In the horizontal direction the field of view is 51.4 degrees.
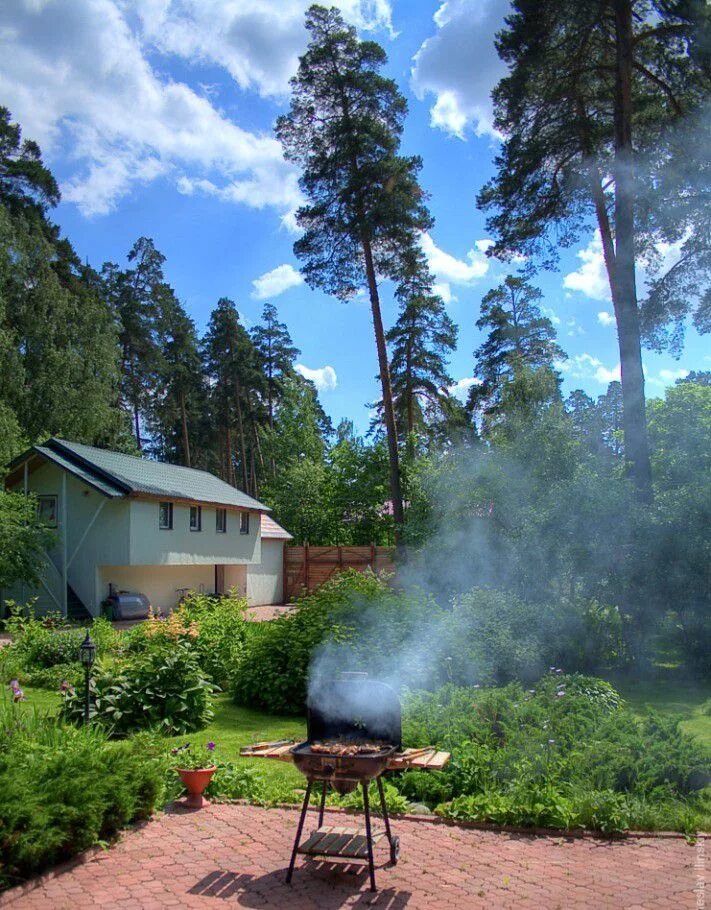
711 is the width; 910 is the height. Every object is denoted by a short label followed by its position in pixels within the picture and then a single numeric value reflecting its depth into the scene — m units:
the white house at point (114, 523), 21.31
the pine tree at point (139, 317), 37.88
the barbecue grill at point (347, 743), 4.47
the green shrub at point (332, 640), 9.18
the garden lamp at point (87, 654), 6.61
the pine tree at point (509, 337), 32.66
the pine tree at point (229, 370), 44.91
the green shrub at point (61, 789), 4.21
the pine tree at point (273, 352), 47.41
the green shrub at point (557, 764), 5.45
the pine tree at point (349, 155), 20.42
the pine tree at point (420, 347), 34.69
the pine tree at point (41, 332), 26.41
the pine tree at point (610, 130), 13.82
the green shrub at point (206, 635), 10.74
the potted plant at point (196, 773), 5.68
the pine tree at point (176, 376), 39.75
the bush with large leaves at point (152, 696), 7.56
